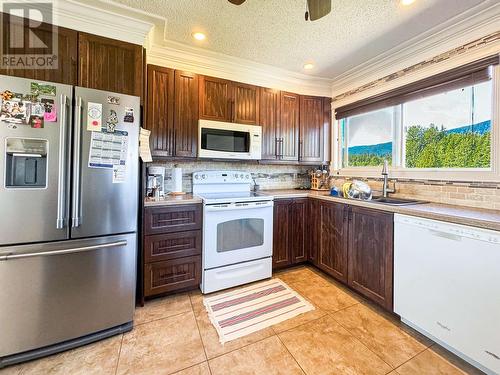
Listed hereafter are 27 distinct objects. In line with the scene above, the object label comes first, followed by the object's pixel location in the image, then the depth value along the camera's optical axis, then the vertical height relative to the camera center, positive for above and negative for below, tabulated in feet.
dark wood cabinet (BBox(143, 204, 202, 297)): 6.48 -2.01
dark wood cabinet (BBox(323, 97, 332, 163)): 10.63 +2.95
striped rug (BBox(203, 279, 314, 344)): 5.62 -3.62
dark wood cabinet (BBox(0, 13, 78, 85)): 4.72 +3.16
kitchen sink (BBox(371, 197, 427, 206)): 6.80 -0.44
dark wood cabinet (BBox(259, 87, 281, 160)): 9.20 +2.81
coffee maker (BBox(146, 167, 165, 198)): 7.32 +0.04
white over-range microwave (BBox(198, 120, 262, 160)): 8.00 +1.72
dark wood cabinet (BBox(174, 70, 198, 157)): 7.70 +2.50
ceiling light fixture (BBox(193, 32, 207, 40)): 6.82 +4.72
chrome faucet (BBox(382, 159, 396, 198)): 7.80 +0.31
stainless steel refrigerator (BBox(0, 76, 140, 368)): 4.36 -0.72
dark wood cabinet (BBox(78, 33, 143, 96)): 5.39 +3.04
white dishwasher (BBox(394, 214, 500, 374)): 4.12 -2.11
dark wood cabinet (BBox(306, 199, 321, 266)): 8.67 -1.80
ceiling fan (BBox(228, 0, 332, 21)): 3.75 +3.12
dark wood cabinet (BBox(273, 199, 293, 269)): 8.43 -1.88
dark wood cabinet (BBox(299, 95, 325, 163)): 10.16 +2.66
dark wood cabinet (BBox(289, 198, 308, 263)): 8.76 -1.80
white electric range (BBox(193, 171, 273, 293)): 7.07 -1.87
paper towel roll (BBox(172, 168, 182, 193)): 8.18 +0.18
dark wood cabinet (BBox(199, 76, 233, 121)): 8.08 +3.26
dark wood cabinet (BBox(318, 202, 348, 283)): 7.43 -1.93
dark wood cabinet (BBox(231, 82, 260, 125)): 8.64 +3.29
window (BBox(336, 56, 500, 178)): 5.99 +2.03
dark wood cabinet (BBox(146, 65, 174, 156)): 7.31 +2.54
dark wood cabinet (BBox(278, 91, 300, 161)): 9.68 +2.64
